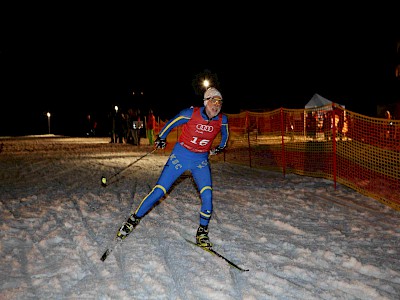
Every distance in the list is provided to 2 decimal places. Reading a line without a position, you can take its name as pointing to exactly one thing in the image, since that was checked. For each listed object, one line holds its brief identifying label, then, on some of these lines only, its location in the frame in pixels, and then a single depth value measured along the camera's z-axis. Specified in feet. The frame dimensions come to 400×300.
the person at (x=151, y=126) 74.92
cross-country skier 15.80
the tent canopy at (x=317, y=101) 83.97
